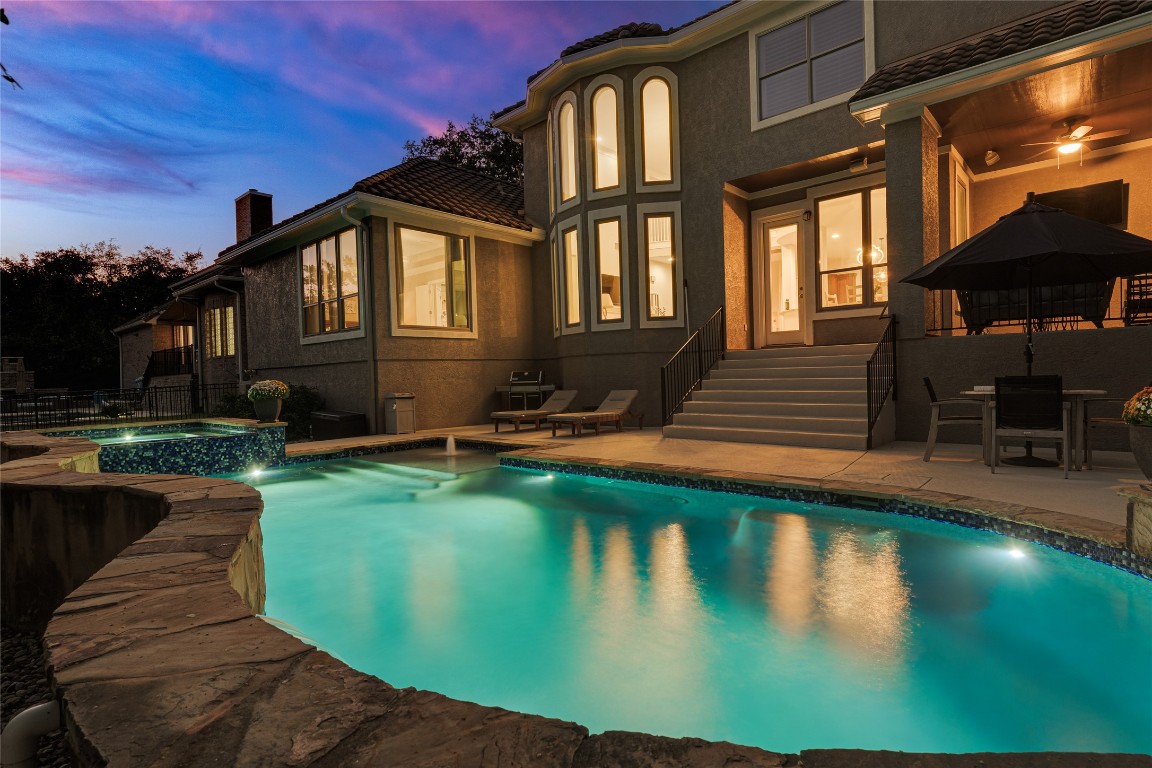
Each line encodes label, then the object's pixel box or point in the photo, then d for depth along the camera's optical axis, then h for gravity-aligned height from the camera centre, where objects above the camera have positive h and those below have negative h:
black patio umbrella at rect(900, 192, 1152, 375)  5.26 +1.05
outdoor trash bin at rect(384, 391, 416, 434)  10.70 -0.66
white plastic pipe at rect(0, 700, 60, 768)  1.35 -0.84
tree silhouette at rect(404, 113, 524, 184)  25.09 +10.51
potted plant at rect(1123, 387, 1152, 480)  4.59 -0.55
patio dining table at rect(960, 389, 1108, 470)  5.38 -0.50
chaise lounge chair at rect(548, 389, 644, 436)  9.66 -0.74
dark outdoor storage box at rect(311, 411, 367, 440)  10.66 -0.85
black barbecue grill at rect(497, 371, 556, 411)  12.42 -0.37
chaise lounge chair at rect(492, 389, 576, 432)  10.45 -0.71
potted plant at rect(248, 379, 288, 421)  10.44 -0.29
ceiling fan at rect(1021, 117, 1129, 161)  7.99 +3.25
